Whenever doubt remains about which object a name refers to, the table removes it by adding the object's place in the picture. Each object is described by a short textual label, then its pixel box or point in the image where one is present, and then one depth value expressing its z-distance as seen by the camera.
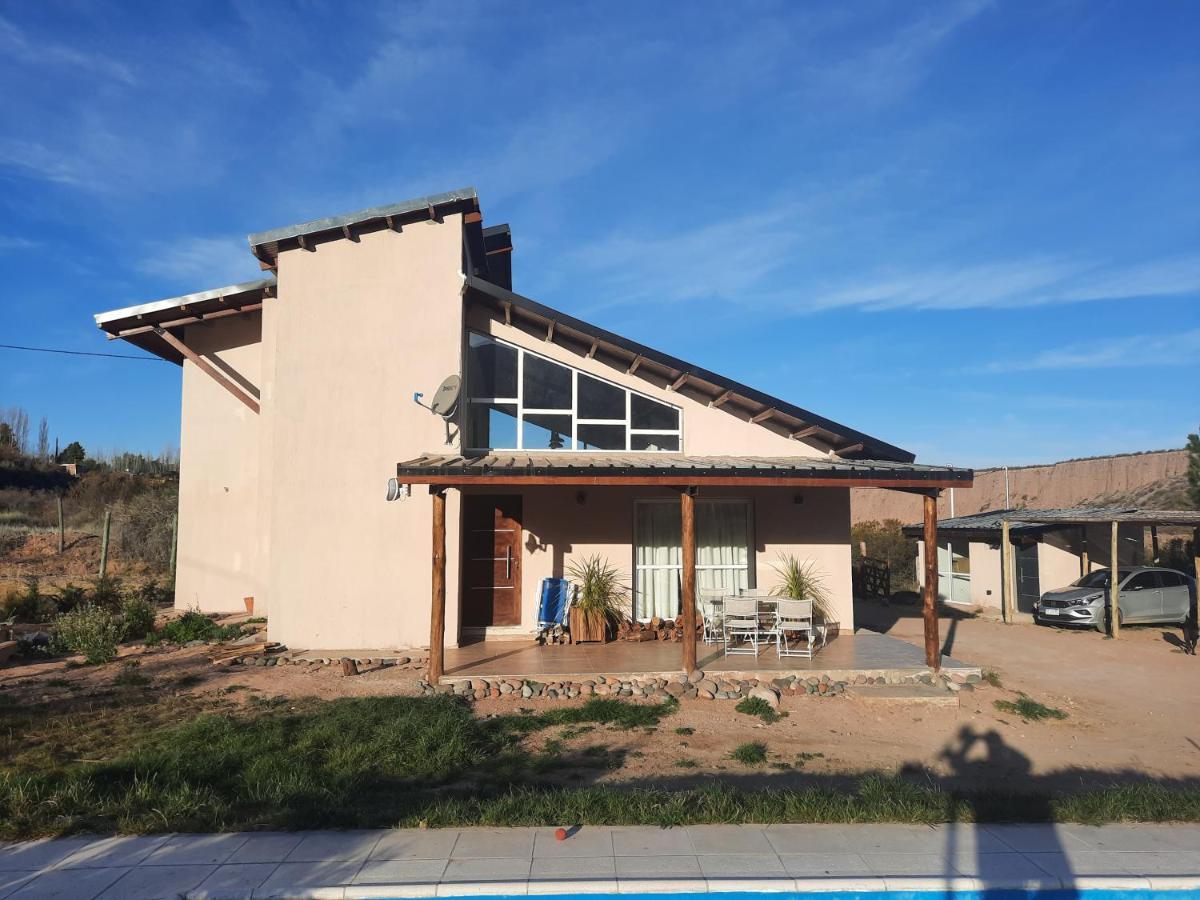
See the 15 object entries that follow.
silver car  16.20
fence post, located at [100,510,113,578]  18.06
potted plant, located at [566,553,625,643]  12.09
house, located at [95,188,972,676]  11.45
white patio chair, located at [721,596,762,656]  11.03
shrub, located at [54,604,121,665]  10.77
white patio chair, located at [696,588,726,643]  12.42
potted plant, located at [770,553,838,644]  12.65
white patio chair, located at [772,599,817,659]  10.89
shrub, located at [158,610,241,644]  12.05
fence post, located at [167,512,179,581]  19.38
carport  15.65
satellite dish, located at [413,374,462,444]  11.12
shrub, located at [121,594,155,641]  12.12
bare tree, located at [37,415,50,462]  40.38
